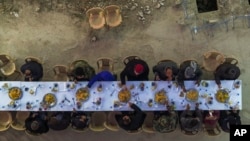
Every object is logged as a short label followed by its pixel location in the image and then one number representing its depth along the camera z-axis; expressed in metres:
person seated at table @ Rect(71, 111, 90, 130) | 7.26
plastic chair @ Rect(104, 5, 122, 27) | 7.68
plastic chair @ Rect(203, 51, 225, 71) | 7.49
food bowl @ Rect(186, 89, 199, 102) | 7.15
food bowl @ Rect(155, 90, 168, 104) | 7.16
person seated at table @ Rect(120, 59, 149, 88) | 7.13
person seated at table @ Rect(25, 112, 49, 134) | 7.23
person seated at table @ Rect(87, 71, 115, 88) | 7.16
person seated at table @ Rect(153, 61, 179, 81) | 7.10
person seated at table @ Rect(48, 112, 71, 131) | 7.22
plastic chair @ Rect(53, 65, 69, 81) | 7.58
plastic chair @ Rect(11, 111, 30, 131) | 7.57
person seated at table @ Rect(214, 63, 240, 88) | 7.11
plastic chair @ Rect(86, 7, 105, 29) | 7.68
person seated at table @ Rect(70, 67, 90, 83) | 7.13
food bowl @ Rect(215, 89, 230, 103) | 7.15
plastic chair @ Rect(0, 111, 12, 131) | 7.55
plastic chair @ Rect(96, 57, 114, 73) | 7.54
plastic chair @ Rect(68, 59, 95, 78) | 7.25
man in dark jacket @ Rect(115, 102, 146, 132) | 7.16
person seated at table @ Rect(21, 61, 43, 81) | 7.26
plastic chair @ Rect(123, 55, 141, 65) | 7.45
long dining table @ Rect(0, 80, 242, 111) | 7.18
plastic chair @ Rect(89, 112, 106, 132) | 7.59
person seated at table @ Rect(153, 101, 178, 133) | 7.21
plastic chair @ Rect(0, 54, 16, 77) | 7.59
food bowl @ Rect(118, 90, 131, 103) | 7.16
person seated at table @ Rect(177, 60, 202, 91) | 7.11
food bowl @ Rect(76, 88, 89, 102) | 7.20
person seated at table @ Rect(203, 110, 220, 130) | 7.23
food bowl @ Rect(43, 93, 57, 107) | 7.23
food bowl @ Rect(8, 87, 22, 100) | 7.23
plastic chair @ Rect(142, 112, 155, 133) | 7.53
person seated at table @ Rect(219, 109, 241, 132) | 7.20
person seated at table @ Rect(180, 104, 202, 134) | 7.14
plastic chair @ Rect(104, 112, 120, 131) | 7.54
